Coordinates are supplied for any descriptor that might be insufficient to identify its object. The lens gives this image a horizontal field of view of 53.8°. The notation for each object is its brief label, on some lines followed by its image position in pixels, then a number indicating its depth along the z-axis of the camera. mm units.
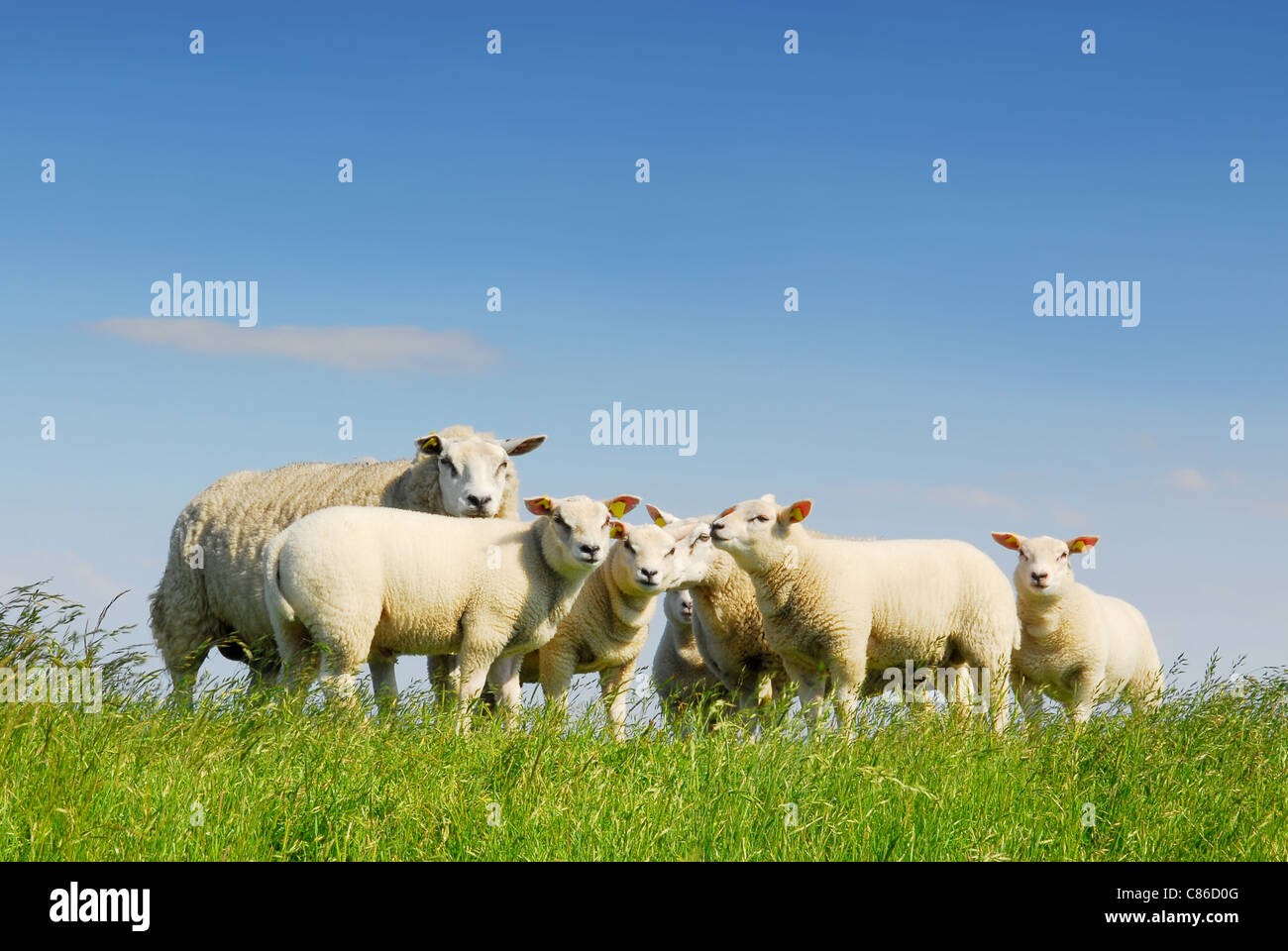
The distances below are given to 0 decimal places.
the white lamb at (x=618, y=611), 9992
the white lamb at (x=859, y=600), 10016
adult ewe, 11289
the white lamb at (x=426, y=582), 9195
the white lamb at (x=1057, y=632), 11531
